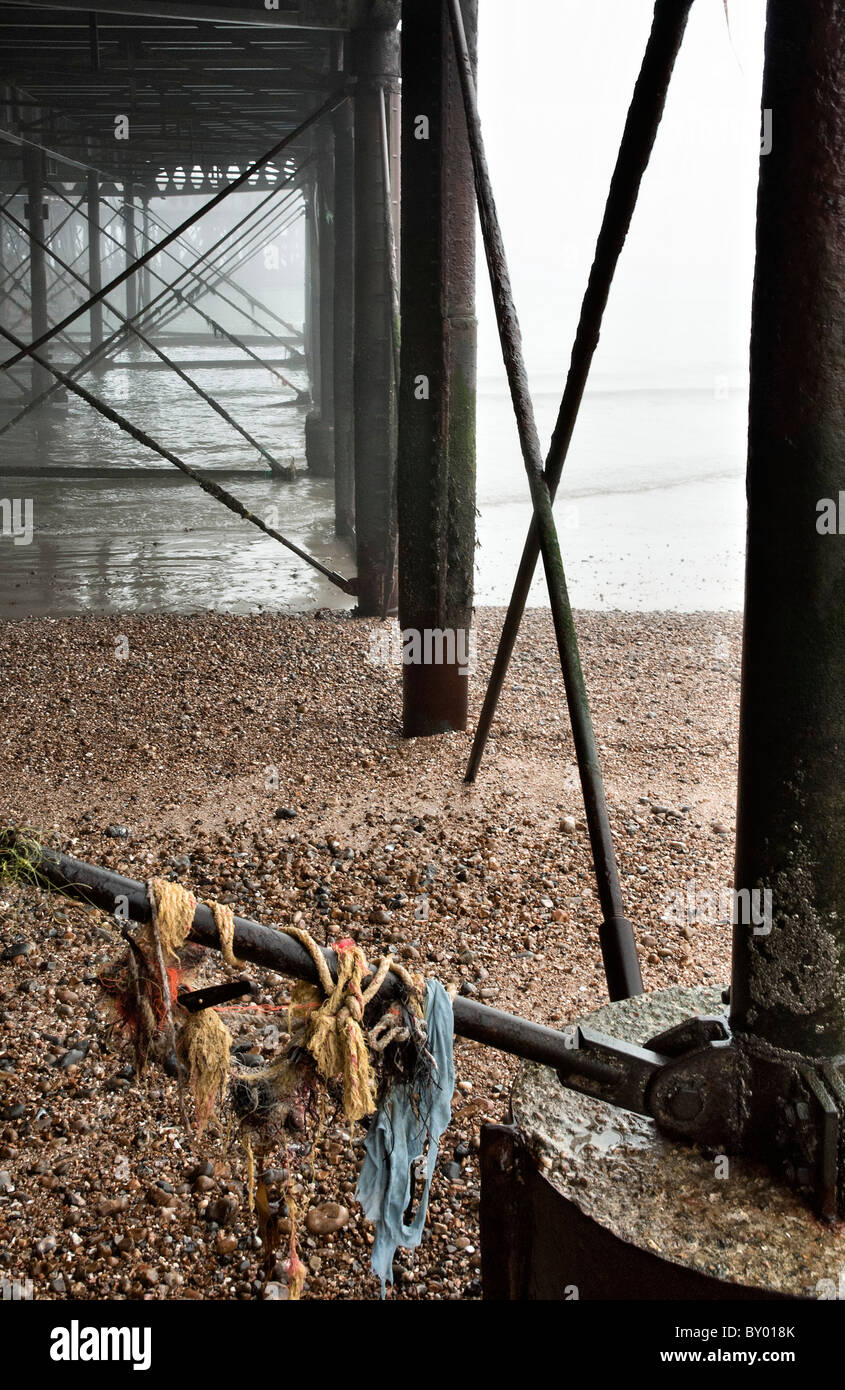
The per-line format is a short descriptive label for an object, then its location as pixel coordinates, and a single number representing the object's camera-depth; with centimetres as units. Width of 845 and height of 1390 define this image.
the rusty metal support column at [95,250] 1975
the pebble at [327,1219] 298
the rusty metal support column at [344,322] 955
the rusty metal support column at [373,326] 768
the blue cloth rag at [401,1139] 215
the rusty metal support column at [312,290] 1875
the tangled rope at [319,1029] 200
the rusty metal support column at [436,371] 566
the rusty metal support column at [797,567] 189
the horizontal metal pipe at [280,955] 198
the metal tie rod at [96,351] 1203
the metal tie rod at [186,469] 717
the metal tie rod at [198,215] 739
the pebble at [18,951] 415
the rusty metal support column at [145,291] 2925
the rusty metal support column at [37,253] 1600
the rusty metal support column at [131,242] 2208
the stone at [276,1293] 276
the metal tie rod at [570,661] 302
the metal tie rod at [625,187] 254
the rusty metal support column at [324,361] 1371
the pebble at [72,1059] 355
